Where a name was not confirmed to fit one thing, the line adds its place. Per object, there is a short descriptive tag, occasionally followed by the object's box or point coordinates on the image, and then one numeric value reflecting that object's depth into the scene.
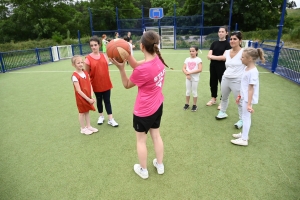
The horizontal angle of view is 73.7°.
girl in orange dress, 3.51
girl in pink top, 2.07
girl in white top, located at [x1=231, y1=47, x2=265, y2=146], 2.94
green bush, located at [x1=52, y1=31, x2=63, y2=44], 24.59
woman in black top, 4.21
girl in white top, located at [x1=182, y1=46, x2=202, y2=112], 4.39
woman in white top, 3.61
